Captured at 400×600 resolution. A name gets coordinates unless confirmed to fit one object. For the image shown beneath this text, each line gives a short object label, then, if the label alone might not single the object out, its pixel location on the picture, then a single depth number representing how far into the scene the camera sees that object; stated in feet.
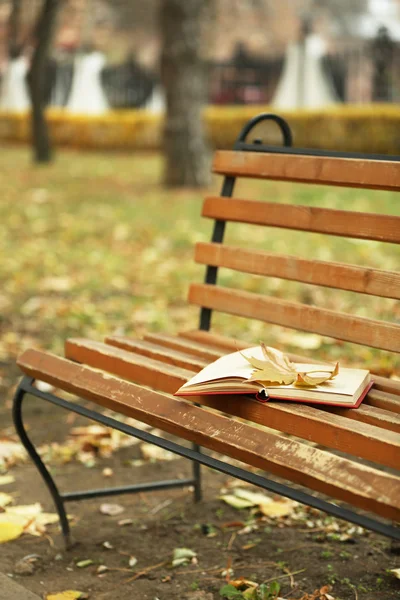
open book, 13.26
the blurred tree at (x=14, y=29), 121.60
